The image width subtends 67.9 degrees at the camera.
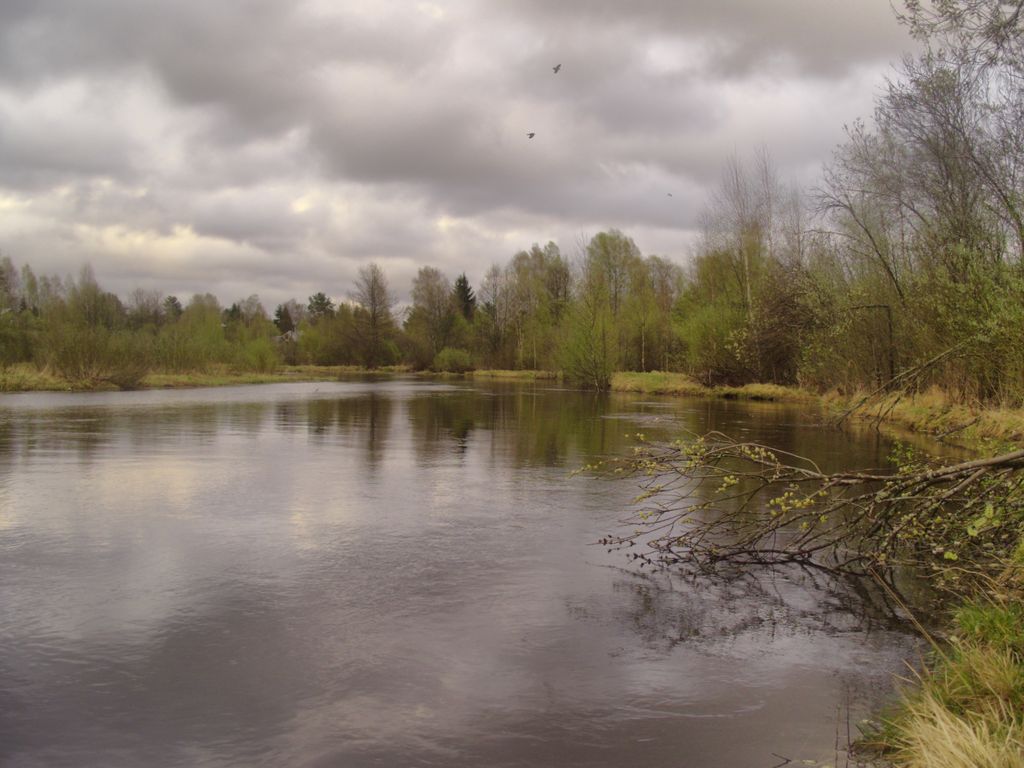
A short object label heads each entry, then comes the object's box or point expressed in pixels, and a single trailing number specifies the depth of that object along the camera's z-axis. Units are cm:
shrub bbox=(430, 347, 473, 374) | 7588
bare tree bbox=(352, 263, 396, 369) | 8400
